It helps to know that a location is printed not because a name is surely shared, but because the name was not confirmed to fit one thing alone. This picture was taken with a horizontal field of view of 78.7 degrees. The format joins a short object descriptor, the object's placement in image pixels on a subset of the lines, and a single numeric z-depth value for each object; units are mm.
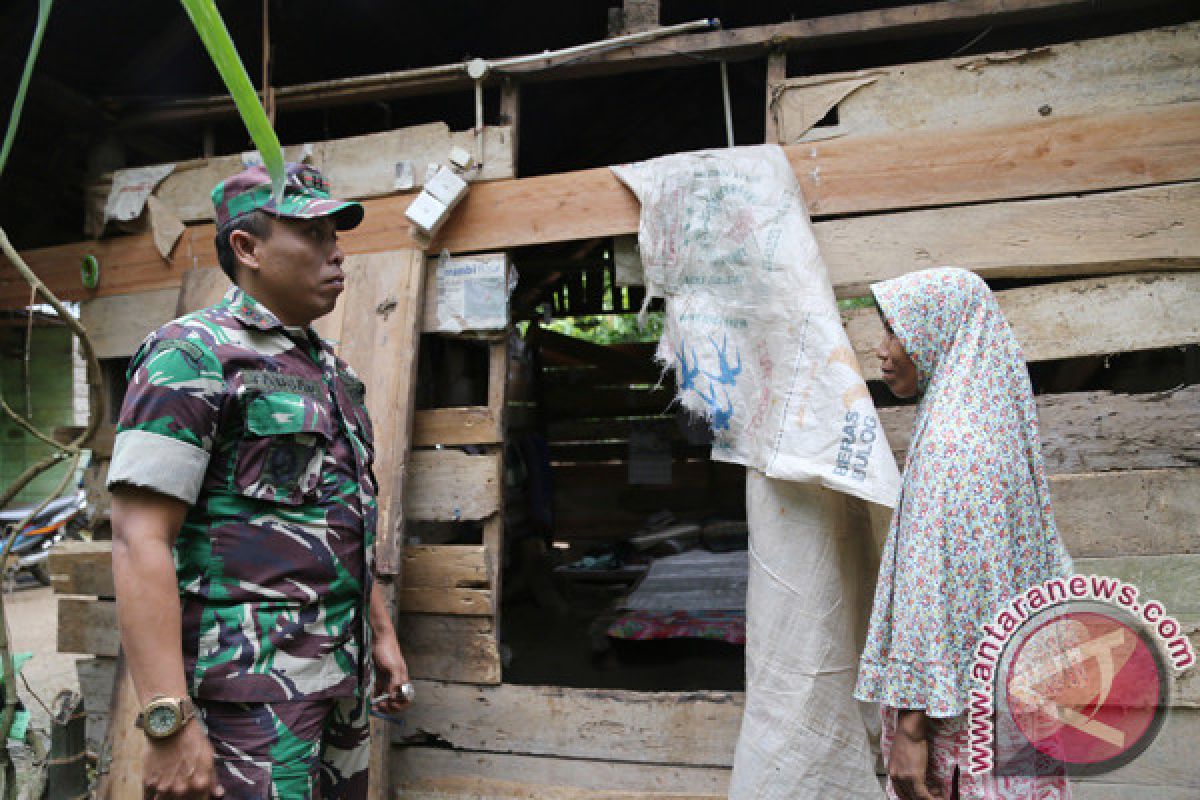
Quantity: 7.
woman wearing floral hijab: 1535
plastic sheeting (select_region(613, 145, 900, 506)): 2178
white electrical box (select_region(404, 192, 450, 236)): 2875
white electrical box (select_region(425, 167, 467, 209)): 2900
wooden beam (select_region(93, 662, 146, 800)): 2682
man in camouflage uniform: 1401
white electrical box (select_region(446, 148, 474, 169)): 2951
